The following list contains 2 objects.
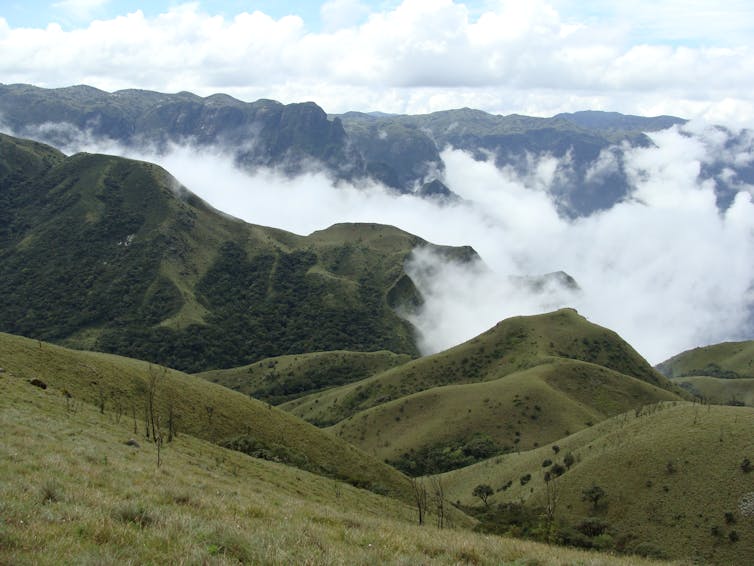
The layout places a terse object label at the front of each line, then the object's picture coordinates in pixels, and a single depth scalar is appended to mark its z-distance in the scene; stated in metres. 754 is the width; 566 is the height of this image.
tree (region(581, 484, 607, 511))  69.00
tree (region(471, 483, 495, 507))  87.68
